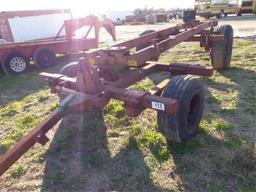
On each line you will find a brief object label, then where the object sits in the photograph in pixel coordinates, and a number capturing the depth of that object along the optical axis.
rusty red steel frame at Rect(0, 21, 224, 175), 2.15
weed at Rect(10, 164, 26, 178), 2.38
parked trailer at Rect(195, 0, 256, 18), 19.19
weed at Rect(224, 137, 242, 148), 2.47
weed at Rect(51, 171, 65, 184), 2.24
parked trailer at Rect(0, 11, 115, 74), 5.90
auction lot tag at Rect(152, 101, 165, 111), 2.06
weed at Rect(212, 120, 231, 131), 2.79
